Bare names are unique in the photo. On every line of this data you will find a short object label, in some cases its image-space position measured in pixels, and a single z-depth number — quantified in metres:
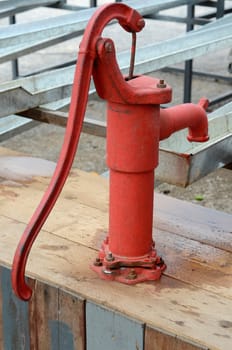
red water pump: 1.57
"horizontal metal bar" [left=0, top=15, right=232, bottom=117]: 2.51
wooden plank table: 1.63
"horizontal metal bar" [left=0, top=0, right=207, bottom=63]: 3.41
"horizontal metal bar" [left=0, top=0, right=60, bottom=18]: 4.41
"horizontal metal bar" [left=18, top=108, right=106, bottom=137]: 2.46
